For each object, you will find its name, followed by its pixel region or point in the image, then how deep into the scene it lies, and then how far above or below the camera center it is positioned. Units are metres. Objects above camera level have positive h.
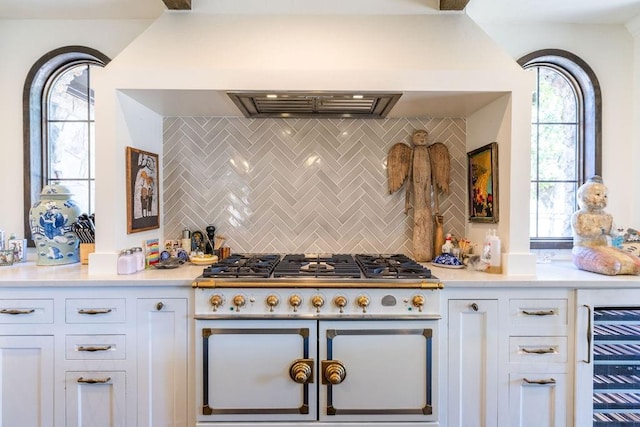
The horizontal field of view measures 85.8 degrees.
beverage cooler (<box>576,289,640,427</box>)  1.76 -0.76
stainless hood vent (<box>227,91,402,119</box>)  2.00 +0.67
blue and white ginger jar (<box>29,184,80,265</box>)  2.14 -0.11
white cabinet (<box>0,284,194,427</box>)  1.77 -0.75
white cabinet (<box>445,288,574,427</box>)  1.78 -0.72
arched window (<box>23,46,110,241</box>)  2.47 +0.63
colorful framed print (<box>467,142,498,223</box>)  2.08 +0.18
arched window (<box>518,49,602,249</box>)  2.55 +0.48
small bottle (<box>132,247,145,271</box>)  1.98 -0.29
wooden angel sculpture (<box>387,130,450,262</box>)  2.40 +0.22
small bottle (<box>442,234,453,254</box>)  2.24 -0.23
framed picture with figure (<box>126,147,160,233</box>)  2.06 +0.12
